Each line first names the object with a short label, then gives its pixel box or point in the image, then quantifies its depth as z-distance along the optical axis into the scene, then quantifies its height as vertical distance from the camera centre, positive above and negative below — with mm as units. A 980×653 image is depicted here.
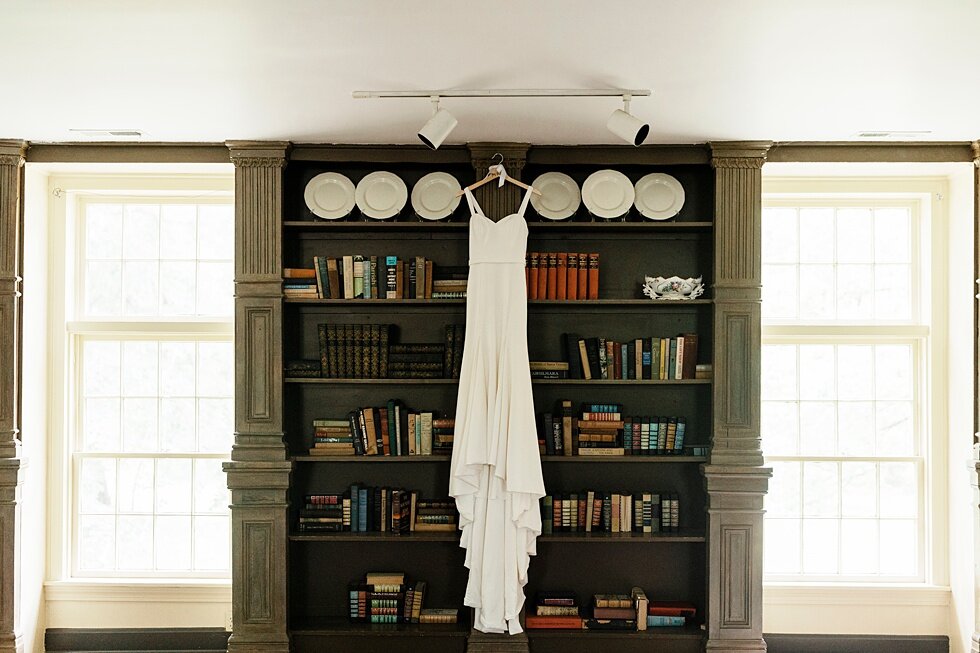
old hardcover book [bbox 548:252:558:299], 4883 +279
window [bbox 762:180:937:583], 5352 -294
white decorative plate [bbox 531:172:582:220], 4887 +701
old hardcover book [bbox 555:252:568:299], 4895 +249
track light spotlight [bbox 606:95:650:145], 3662 +805
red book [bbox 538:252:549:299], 4879 +263
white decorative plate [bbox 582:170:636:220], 4879 +712
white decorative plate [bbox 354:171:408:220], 4902 +701
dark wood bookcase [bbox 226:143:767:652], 4746 -401
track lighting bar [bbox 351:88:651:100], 3799 +971
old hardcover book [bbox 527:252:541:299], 4879 +257
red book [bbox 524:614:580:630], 4816 -1513
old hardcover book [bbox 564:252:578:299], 4891 +244
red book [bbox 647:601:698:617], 4836 -1452
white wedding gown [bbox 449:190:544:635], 4559 -534
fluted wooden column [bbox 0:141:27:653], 4707 -342
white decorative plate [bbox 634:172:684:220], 4914 +710
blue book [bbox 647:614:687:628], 4828 -1508
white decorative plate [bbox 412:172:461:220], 4895 +702
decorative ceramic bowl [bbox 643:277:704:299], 4879 +222
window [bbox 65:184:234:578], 5324 -314
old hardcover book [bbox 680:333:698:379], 4891 -129
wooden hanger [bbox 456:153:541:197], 4629 +741
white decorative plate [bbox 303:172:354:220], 4910 +698
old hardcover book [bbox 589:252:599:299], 4895 +256
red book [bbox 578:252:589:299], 4898 +250
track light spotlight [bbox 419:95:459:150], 3754 +812
